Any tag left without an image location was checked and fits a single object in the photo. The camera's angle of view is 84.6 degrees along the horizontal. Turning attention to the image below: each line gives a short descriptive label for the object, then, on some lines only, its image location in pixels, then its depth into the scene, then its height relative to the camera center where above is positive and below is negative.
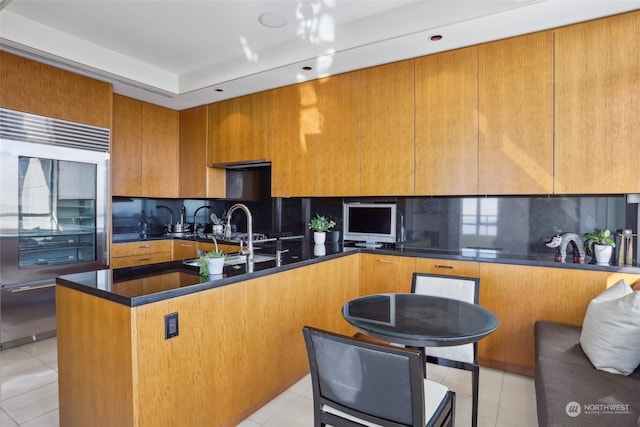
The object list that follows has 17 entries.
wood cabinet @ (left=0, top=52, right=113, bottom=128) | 2.97 +1.11
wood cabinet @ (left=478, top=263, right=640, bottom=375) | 2.42 -0.65
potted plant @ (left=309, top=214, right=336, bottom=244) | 3.43 -0.15
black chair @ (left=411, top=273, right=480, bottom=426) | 1.98 -0.53
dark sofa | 1.36 -0.78
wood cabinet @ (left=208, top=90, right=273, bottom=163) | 4.03 +1.01
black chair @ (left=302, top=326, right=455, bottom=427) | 1.10 -0.57
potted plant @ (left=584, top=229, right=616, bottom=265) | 2.48 -0.24
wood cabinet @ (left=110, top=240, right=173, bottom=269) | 3.87 -0.47
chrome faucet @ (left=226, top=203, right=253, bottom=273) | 2.27 -0.22
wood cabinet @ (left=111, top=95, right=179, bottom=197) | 4.15 +0.80
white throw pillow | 1.67 -0.61
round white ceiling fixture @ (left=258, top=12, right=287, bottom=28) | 2.80 +1.58
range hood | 4.17 +0.60
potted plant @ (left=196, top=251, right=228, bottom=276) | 1.92 -0.28
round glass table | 1.51 -0.53
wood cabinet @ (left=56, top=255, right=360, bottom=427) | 1.51 -0.72
